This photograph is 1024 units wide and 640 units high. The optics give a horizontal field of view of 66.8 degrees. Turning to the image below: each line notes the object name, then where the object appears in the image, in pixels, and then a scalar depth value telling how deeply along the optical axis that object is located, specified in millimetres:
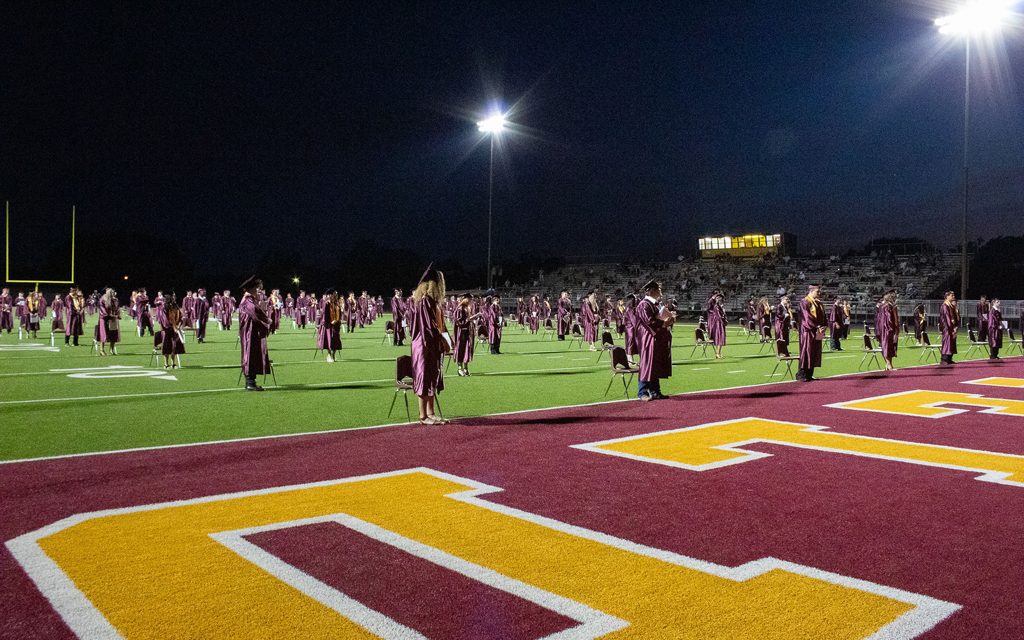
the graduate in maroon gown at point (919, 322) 23248
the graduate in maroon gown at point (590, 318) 26219
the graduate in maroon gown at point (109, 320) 20391
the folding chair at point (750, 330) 35219
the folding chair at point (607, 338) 17266
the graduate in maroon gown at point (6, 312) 33594
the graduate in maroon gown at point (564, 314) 30797
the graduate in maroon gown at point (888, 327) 17438
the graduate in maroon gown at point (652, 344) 11828
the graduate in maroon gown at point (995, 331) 20906
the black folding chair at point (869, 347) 18061
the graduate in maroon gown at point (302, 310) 42438
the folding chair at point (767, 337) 26242
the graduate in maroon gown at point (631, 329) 13300
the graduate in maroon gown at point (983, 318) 22481
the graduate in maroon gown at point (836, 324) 23422
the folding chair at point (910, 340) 26922
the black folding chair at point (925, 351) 20819
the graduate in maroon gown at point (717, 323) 22242
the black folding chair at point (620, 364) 12031
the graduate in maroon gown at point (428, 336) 9203
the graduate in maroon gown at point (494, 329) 22670
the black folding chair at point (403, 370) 9500
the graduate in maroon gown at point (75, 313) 23688
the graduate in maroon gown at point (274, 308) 30498
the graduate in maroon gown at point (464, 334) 16094
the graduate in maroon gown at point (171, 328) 16422
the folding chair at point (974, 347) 22330
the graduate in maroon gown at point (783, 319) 19009
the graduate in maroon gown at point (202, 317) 27900
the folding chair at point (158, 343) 16906
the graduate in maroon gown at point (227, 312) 37750
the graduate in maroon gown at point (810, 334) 14797
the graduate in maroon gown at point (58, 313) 34275
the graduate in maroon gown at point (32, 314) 28953
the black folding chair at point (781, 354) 15159
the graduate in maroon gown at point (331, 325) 18962
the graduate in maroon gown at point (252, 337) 12875
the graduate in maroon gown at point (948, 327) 18453
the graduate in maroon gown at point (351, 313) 36419
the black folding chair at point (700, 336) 21312
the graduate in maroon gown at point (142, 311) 28641
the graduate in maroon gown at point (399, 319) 26391
